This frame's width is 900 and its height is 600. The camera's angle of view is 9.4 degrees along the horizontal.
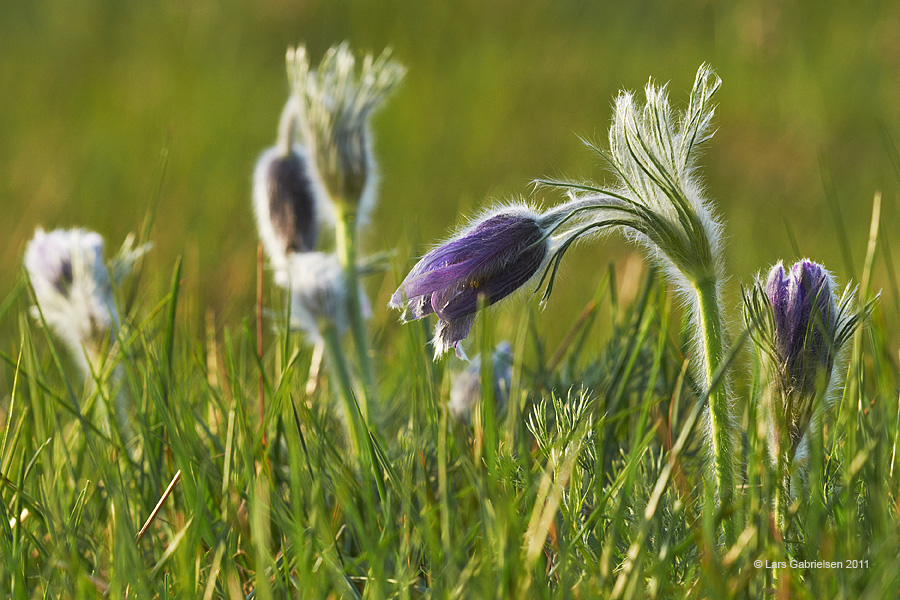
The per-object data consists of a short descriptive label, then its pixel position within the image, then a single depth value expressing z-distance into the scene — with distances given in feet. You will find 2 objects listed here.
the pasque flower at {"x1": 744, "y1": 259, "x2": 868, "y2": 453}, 3.52
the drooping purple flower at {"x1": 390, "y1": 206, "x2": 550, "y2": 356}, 3.49
